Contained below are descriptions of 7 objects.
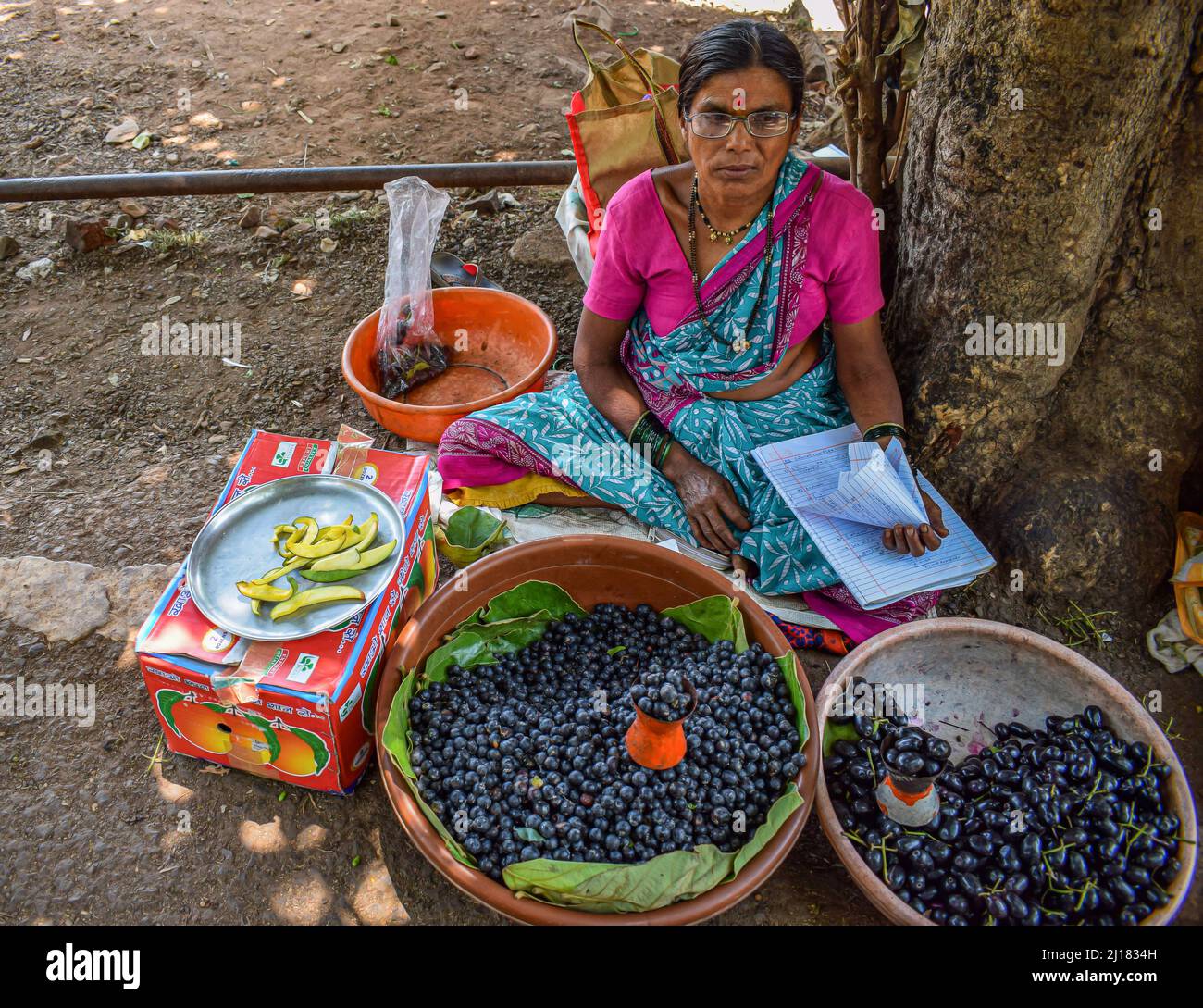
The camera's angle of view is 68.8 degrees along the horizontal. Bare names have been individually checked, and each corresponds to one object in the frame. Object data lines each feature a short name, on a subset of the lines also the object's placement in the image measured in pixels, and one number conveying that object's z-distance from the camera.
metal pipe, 3.75
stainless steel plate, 2.17
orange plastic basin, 3.59
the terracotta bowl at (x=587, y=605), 1.88
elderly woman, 2.53
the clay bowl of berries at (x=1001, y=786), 1.92
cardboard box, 2.08
